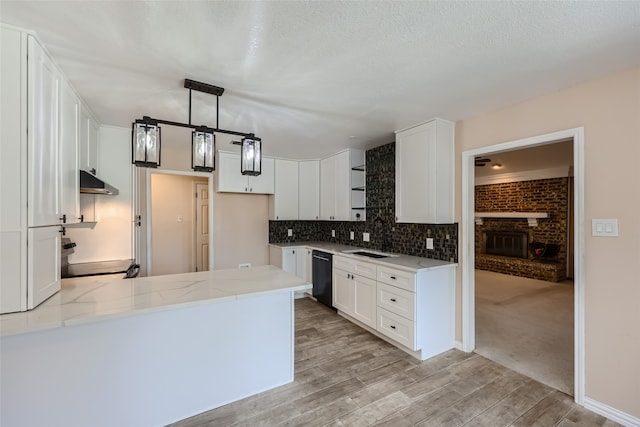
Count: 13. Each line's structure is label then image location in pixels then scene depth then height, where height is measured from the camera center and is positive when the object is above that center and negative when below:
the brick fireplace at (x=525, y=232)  5.63 -0.41
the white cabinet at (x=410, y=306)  2.61 -0.95
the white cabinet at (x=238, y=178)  4.18 +0.56
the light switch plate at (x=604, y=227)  1.87 -0.09
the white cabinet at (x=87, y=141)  2.27 +0.66
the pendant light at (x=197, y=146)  1.64 +0.43
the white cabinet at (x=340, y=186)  4.09 +0.43
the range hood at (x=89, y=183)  2.18 +0.24
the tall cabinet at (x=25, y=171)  1.39 +0.22
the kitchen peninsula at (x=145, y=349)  1.46 -0.87
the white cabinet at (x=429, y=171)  2.78 +0.45
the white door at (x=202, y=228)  5.18 -0.28
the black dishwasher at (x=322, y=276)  3.92 -0.95
